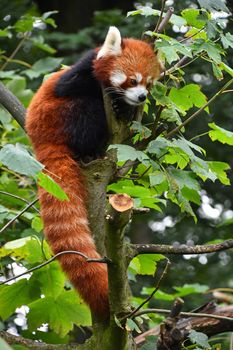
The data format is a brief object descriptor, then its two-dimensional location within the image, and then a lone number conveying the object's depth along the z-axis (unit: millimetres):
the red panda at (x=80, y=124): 6020
